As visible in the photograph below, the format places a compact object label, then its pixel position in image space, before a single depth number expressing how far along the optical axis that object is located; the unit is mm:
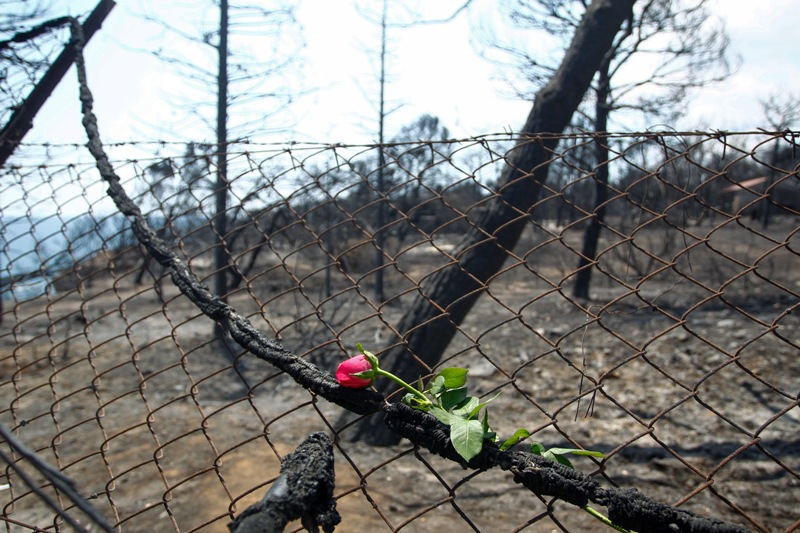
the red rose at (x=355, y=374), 1022
